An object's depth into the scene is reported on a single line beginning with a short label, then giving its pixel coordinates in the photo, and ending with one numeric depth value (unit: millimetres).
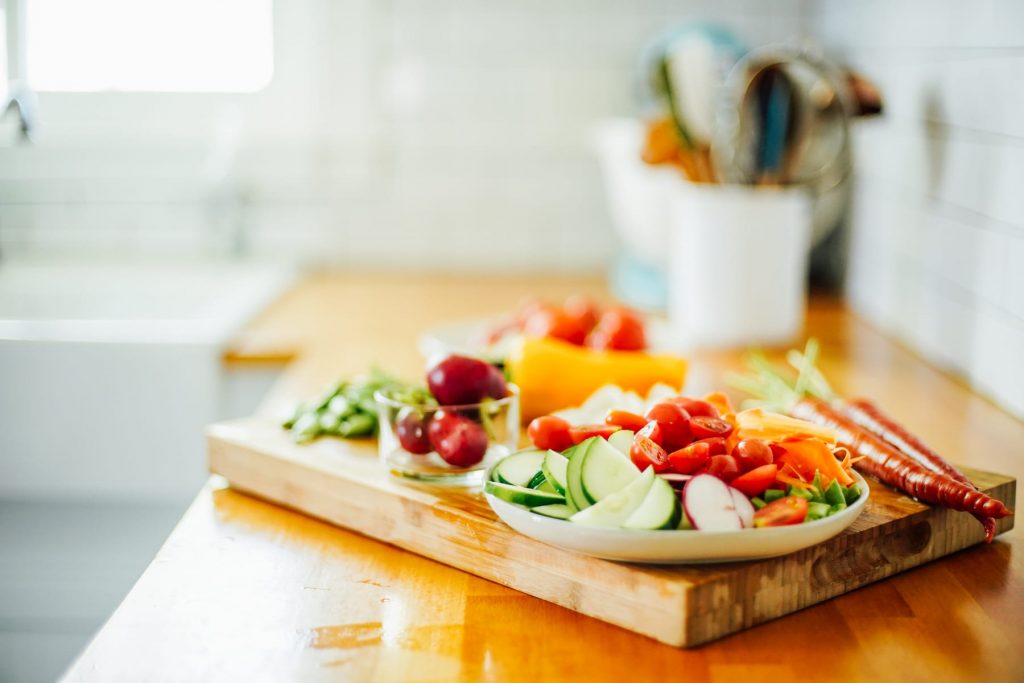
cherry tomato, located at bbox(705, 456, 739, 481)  856
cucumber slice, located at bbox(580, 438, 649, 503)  853
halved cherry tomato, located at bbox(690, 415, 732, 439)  920
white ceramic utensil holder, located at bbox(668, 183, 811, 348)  1775
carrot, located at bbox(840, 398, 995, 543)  974
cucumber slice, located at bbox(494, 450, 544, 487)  913
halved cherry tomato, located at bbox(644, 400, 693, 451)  919
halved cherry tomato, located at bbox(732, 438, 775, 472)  869
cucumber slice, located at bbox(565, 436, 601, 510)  853
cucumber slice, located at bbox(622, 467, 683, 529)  812
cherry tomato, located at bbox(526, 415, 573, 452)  979
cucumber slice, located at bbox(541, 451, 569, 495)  880
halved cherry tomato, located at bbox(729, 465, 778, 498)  850
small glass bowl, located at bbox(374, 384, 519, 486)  1026
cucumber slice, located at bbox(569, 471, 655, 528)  827
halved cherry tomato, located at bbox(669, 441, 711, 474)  874
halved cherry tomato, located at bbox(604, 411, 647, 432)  974
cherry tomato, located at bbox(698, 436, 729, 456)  890
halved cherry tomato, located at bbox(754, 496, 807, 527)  816
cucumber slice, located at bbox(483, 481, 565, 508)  875
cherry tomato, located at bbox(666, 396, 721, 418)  966
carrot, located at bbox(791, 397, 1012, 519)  919
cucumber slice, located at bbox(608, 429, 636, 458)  921
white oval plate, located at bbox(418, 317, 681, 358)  1510
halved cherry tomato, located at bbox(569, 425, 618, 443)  956
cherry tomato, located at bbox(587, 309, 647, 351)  1410
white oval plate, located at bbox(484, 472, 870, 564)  808
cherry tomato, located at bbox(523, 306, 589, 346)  1437
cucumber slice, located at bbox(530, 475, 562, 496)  891
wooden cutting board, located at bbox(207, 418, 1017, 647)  817
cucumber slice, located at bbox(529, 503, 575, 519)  854
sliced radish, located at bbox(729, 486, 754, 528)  824
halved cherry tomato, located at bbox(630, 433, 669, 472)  882
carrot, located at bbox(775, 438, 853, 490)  903
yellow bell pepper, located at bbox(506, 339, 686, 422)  1325
